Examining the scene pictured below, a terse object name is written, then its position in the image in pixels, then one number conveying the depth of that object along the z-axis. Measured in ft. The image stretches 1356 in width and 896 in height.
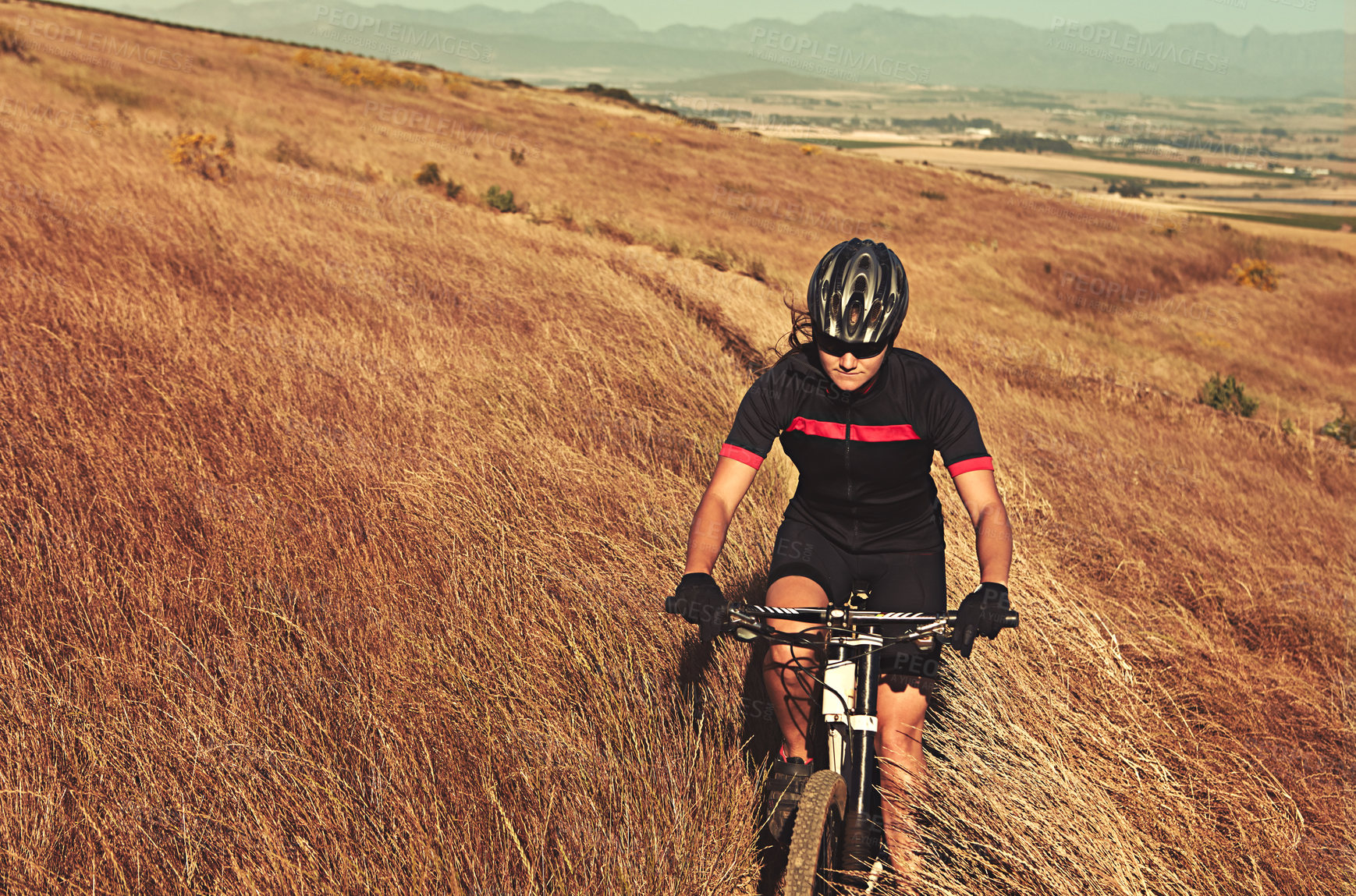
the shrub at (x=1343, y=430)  39.34
